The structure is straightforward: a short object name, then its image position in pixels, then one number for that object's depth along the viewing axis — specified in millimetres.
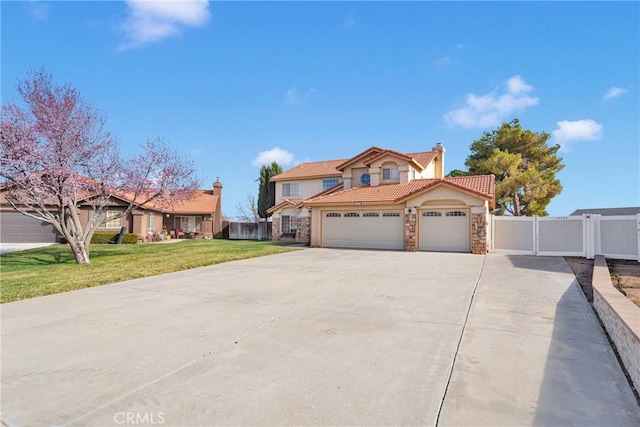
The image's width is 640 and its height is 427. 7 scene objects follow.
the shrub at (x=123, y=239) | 26531
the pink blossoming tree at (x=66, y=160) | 13602
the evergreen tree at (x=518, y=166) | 28094
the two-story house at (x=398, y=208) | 18062
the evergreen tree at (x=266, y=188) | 40500
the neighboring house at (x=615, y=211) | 34744
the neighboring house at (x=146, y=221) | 27031
